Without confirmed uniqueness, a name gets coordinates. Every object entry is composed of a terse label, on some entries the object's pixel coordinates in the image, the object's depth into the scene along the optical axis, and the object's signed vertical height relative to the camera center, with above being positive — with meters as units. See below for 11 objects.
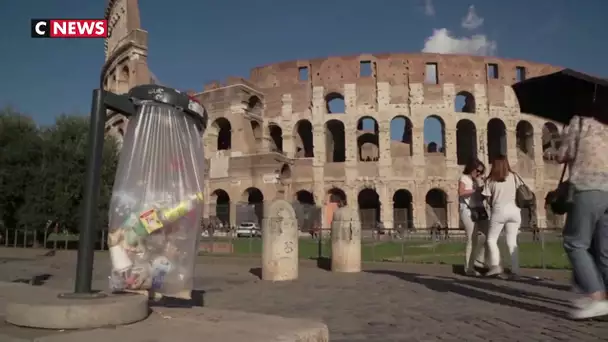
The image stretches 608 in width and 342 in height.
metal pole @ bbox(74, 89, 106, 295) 3.45 +0.19
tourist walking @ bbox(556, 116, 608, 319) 4.22 +0.01
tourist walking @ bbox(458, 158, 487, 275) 8.05 +0.31
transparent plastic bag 3.97 +0.21
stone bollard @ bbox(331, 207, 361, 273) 10.00 -0.36
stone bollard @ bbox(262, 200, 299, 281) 8.80 -0.39
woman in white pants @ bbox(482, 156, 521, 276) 7.23 +0.28
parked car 22.50 -0.35
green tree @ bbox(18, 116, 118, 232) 20.58 +1.54
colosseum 36.97 +7.82
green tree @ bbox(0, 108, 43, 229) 21.31 +2.58
